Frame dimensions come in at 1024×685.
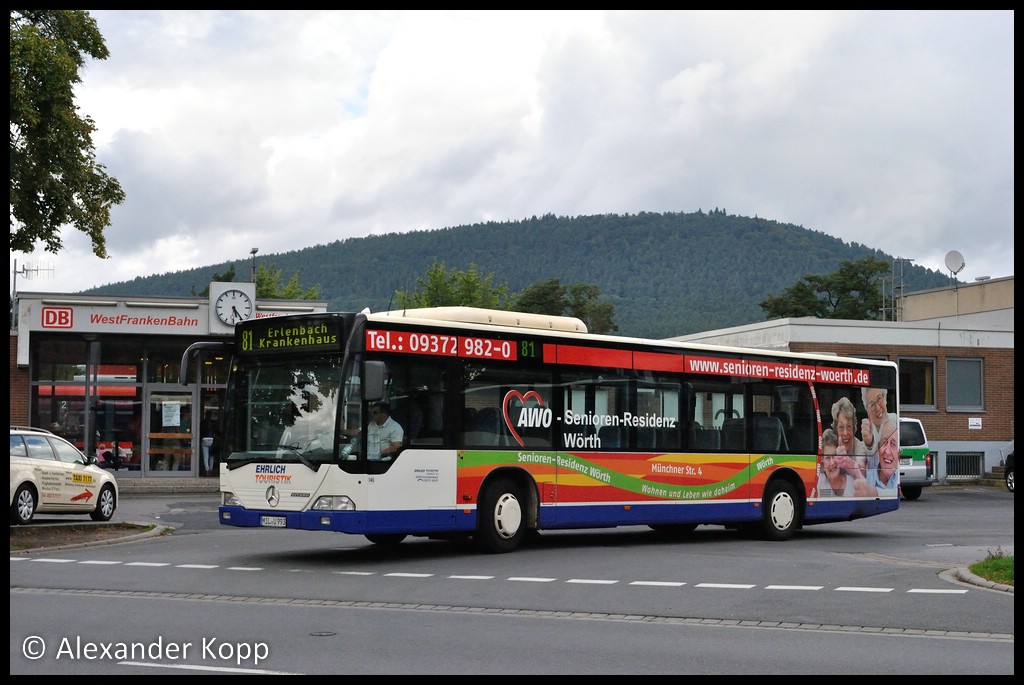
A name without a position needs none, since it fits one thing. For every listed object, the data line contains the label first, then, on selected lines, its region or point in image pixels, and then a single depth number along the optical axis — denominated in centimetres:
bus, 1575
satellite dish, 5578
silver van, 3422
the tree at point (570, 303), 10123
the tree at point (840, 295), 8906
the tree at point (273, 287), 8319
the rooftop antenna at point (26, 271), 6888
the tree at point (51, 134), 1939
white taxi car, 2183
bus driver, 1573
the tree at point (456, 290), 7800
